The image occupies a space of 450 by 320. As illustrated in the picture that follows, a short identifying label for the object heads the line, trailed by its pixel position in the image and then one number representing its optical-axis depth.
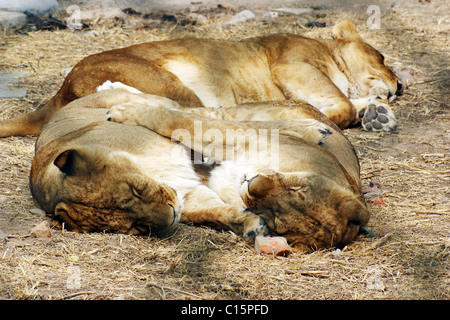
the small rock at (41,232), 5.80
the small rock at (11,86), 11.01
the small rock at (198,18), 16.23
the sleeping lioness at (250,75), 9.15
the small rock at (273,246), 5.66
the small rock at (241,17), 16.13
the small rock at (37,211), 6.40
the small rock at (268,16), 16.36
